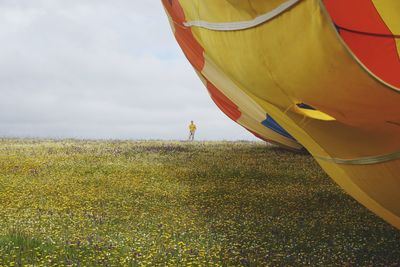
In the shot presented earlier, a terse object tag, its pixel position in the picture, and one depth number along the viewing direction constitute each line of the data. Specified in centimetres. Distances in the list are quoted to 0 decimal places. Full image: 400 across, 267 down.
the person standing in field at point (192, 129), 4775
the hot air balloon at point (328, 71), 577
